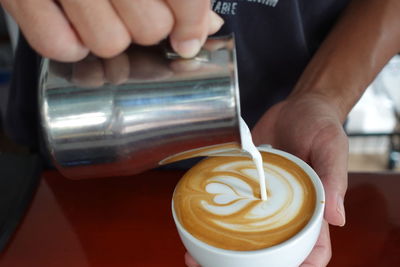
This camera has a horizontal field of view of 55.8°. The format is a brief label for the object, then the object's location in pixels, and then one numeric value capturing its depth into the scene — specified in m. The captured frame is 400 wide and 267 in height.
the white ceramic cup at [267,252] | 0.56
